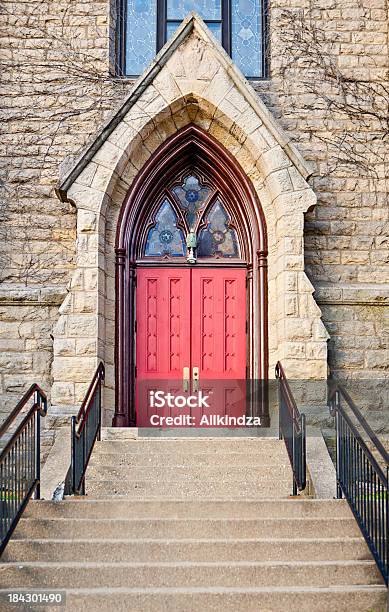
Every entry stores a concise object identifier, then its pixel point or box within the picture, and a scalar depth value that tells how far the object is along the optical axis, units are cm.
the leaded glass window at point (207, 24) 1179
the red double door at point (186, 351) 1107
